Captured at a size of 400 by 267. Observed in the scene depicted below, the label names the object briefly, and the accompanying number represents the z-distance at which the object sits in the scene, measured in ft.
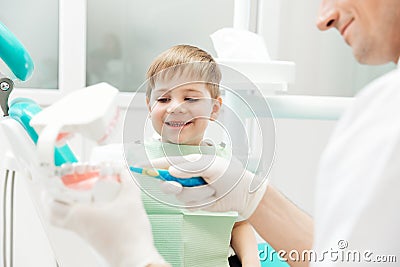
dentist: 1.75
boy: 3.24
